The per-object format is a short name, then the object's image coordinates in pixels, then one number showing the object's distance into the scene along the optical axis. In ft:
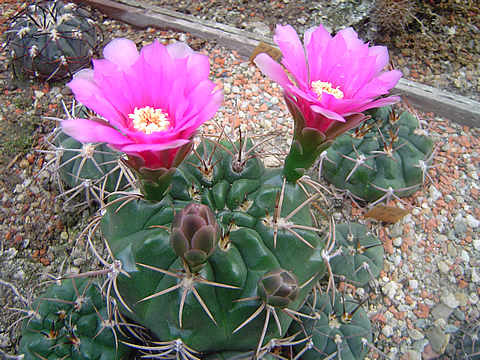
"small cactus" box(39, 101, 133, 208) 0.99
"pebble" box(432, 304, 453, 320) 1.11
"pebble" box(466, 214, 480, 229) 1.29
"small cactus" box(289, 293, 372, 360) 0.88
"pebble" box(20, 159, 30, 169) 1.28
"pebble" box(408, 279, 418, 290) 1.16
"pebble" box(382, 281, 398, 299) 1.13
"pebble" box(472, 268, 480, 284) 1.18
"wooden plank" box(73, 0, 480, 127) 1.50
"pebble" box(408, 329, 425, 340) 1.07
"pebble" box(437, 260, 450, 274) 1.20
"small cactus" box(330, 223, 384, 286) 1.05
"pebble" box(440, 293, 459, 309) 1.13
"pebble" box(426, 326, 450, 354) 1.06
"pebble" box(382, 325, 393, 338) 1.07
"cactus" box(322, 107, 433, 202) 1.14
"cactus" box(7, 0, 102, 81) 1.35
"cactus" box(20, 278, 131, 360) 0.80
